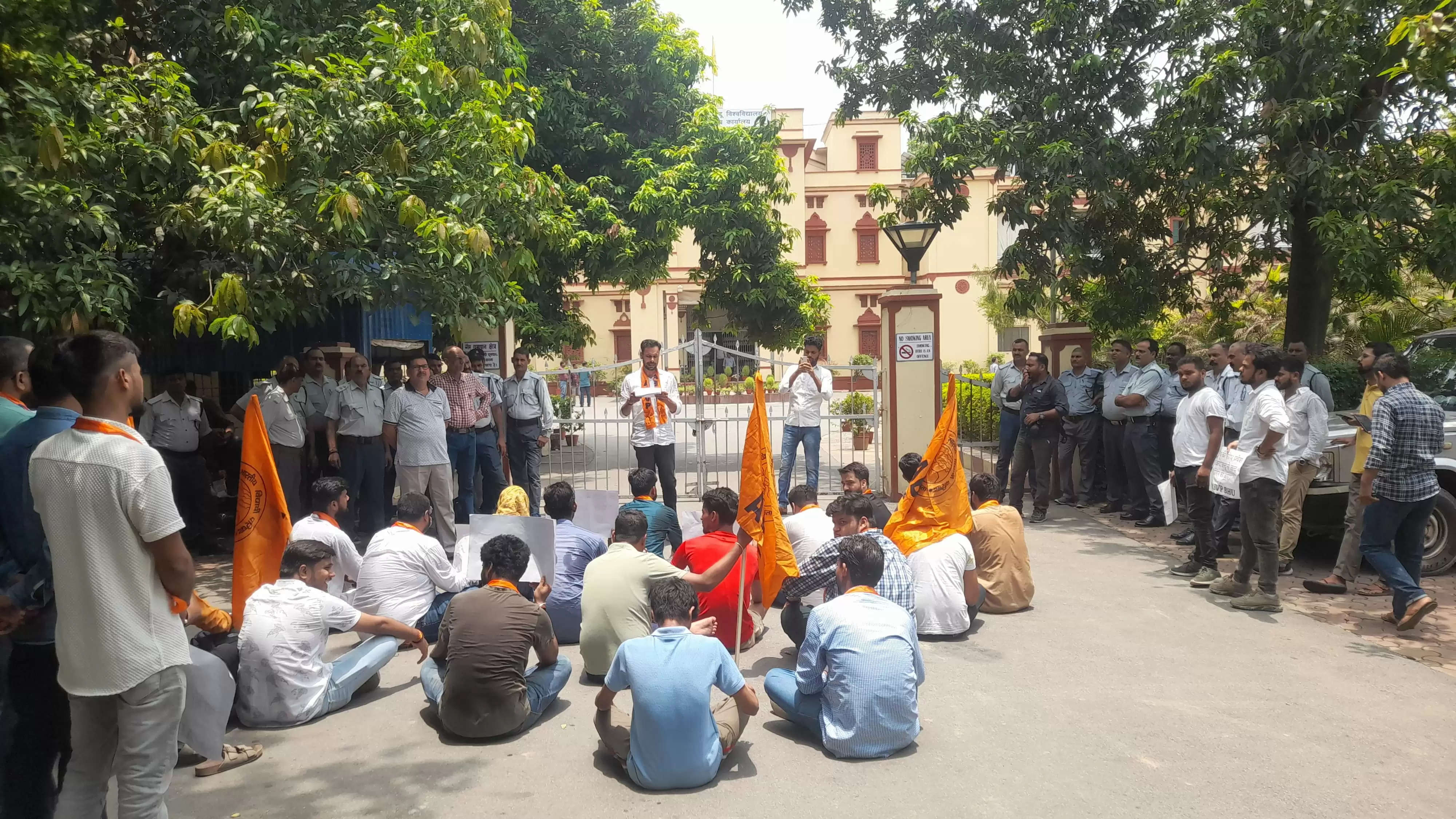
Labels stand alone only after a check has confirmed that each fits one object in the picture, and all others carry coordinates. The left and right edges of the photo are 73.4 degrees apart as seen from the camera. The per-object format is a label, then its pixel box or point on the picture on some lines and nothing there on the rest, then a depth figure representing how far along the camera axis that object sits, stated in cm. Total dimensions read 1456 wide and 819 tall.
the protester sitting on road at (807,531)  638
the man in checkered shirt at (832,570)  539
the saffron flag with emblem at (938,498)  655
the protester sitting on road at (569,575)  623
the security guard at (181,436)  877
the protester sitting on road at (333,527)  609
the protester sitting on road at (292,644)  498
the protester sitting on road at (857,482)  728
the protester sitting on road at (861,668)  446
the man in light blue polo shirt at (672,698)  414
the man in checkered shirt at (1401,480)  641
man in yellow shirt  743
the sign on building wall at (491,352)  1323
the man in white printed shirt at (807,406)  1042
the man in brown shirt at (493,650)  470
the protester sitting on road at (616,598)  526
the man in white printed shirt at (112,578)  309
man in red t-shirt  586
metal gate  1134
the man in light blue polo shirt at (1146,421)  990
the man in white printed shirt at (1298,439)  747
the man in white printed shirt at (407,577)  596
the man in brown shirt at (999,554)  693
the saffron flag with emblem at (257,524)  601
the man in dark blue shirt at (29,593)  344
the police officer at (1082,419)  1091
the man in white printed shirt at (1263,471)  687
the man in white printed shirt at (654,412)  978
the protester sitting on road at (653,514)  664
